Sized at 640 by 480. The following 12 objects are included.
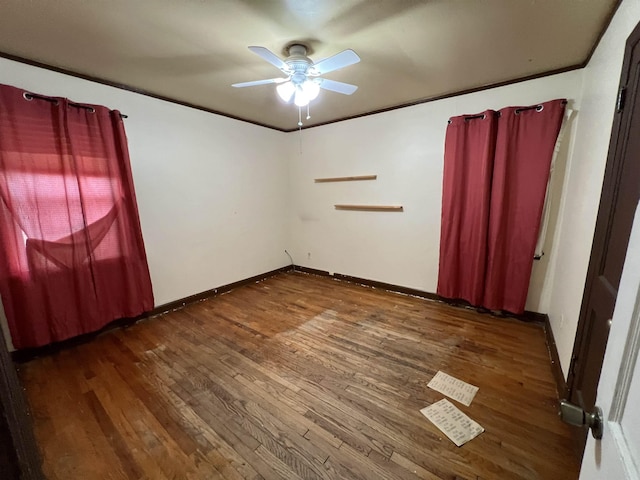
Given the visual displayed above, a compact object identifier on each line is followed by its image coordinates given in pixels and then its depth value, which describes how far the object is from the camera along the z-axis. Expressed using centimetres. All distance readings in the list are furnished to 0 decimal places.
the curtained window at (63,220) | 198
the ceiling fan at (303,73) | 165
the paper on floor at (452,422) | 144
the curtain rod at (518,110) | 233
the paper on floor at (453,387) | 171
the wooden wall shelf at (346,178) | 352
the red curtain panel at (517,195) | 235
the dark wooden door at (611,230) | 111
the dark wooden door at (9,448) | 42
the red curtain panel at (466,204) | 262
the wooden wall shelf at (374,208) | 333
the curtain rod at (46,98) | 199
